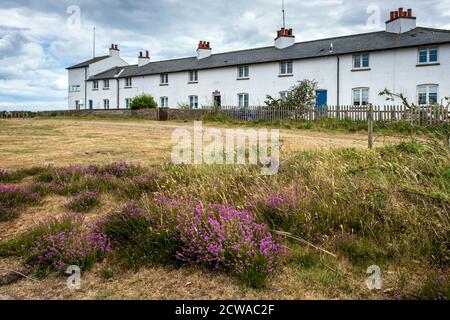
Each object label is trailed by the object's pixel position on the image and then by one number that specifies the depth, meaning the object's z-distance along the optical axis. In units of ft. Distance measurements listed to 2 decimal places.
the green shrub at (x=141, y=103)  112.27
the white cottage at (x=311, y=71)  92.84
